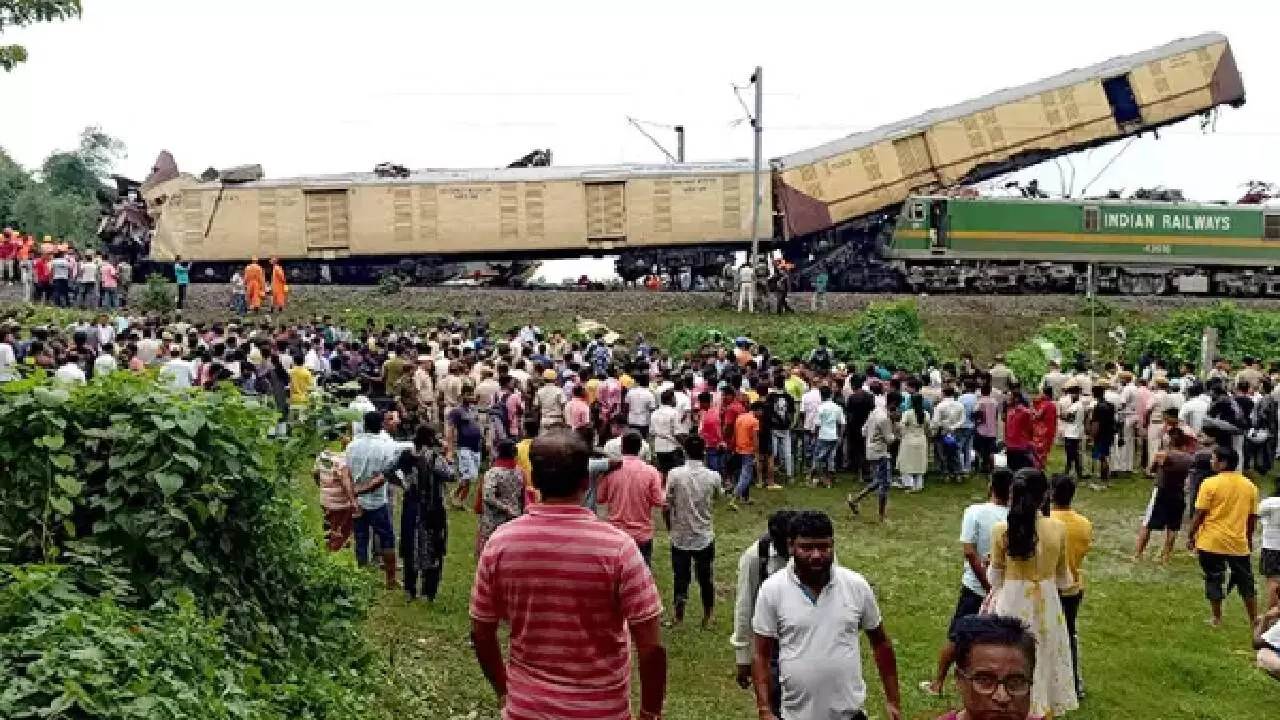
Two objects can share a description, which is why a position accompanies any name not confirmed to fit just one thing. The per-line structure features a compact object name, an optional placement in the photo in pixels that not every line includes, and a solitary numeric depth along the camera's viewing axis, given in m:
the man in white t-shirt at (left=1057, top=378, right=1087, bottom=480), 14.50
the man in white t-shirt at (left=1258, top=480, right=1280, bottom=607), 7.55
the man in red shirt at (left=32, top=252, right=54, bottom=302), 22.62
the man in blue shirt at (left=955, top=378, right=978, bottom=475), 14.25
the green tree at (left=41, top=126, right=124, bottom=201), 51.34
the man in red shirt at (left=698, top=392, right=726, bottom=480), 13.07
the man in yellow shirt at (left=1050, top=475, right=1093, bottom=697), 6.54
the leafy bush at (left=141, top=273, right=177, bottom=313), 23.55
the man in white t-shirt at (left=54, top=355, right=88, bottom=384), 10.74
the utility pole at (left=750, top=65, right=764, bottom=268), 23.48
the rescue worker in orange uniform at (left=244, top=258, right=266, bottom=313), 23.42
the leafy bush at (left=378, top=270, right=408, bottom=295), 25.95
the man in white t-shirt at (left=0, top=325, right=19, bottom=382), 12.65
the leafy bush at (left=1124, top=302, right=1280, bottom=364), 22.34
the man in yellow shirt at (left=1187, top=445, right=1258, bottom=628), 8.18
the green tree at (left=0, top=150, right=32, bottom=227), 41.16
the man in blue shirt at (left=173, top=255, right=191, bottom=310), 23.39
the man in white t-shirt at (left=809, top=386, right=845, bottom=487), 13.84
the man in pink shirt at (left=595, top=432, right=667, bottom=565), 8.05
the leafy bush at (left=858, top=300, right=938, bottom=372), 20.55
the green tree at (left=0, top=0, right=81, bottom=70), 12.90
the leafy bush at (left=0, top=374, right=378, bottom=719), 4.53
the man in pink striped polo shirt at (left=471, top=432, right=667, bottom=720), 3.49
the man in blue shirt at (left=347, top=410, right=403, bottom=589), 8.80
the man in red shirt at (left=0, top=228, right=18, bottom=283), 25.52
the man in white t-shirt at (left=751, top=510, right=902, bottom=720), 4.38
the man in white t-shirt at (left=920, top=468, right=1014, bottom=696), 6.48
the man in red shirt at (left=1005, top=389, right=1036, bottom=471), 12.83
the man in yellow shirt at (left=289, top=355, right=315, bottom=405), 12.91
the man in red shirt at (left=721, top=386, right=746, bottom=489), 13.03
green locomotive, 26.92
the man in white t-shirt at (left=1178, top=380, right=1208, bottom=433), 13.02
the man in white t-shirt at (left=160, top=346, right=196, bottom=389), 12.42
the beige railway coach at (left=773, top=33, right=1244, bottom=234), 26.94
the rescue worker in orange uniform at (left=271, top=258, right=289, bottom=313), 23.61
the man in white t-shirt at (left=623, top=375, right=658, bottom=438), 13.29
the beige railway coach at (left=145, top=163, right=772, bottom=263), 27.23
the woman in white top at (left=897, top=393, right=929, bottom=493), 13.85
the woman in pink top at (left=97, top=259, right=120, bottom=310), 23.00
